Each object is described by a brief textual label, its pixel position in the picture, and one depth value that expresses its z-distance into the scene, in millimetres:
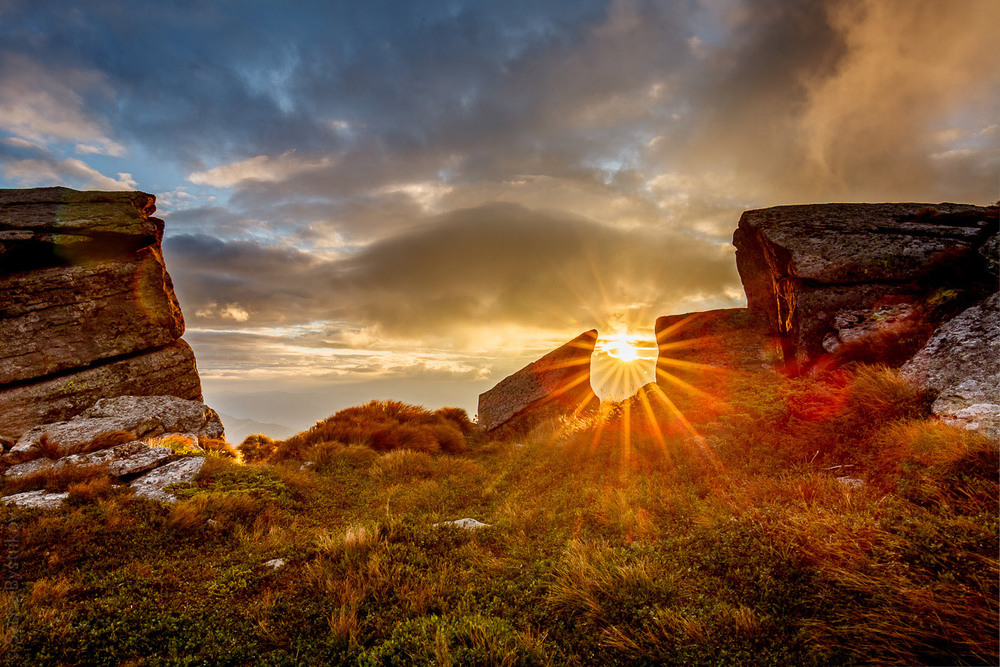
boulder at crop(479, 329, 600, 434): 18969
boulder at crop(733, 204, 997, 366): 9789
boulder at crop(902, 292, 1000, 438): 6418
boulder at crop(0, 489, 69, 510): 7164
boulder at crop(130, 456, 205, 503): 8125
